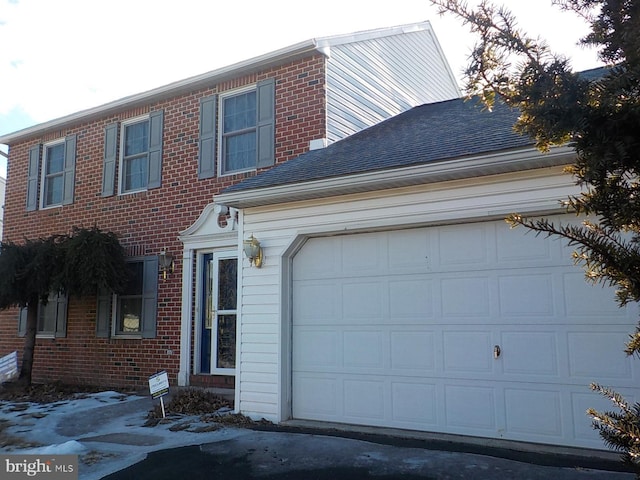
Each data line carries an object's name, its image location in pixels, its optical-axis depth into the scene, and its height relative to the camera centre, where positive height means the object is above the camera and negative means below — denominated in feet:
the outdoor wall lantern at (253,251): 23.57 +2.90
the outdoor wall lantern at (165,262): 32.60 +3.40
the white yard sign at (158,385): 22.75 -2.53
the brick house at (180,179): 30.63 +8.80
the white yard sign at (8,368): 33.83 -2.68
